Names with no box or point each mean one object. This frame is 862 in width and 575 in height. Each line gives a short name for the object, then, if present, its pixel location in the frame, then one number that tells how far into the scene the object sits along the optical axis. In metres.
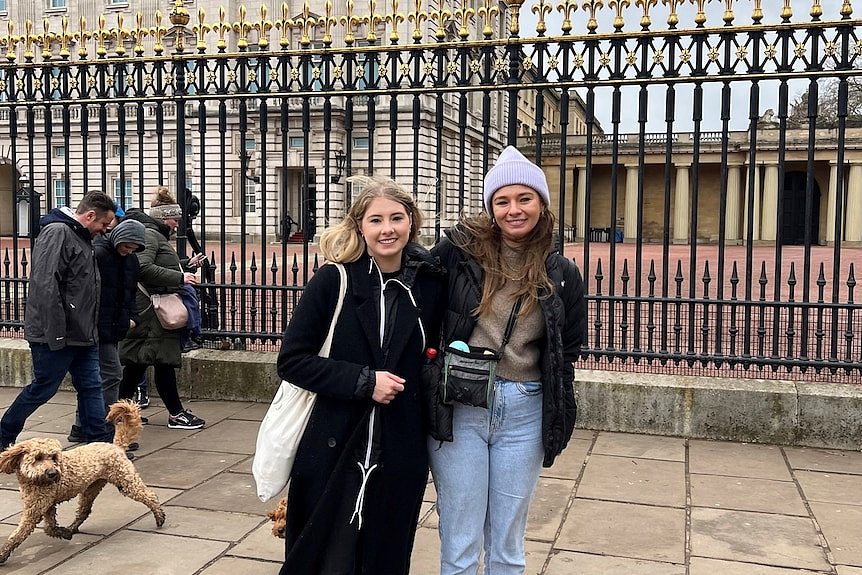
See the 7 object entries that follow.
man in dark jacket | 5.19
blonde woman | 2.79
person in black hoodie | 5.58
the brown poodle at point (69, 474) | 3.76
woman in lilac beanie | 2.81
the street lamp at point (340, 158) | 8.63
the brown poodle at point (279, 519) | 3.46
